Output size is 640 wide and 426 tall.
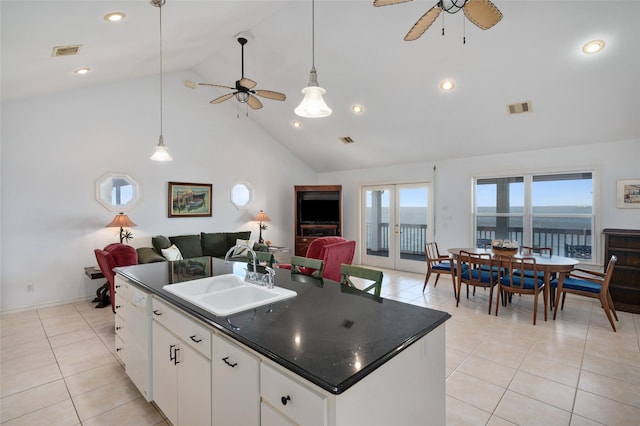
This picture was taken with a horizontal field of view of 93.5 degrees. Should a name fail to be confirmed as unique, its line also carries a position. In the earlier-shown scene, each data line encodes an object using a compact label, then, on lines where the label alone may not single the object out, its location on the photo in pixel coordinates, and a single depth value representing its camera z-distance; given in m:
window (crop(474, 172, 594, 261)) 4.85
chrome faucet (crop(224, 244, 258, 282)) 2.18
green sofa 4.83
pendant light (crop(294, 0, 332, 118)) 2.09
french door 6.68
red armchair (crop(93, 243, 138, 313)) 3.49
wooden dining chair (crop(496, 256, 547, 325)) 3.75
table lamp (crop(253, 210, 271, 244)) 6.83
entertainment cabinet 7.38
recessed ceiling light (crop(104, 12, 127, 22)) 2.51
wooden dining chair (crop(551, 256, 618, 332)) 3.53
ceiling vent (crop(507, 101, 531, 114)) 4.28
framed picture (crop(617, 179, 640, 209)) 4.31
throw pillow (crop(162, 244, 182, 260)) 5.01
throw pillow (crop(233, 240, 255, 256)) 5.87
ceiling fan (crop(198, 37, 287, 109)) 3.72
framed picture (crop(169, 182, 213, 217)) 5.75
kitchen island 1.02
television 7.43
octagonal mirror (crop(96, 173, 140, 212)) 4.95
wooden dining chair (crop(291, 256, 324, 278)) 2.58
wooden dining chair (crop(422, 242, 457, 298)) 4.68
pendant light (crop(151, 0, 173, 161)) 3.59
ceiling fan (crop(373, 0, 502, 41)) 2.09
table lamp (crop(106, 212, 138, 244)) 4.70
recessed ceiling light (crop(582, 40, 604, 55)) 3.23
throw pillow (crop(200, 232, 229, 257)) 6.00
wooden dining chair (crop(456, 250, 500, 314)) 4.10
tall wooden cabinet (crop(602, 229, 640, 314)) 4.07
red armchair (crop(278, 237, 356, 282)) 4.14
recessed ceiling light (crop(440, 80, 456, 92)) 4.25
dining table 3.65
